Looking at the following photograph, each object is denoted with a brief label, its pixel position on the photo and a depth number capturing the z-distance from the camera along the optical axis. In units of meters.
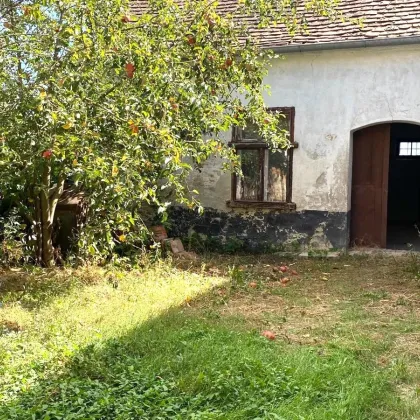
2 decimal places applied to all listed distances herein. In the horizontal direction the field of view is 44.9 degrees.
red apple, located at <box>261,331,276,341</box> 4.56
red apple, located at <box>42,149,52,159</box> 4.73
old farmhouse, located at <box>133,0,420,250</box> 8.75
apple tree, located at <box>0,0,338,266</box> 4.92
